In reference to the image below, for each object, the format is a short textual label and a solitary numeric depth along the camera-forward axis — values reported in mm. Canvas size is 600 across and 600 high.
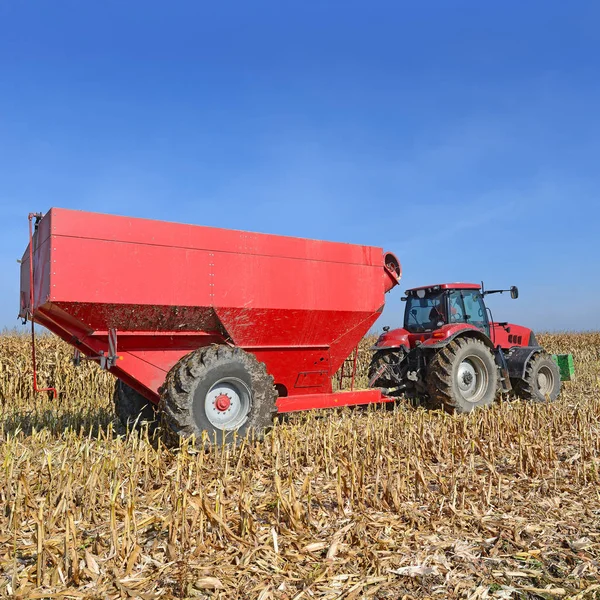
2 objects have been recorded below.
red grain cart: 5152
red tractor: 7770
